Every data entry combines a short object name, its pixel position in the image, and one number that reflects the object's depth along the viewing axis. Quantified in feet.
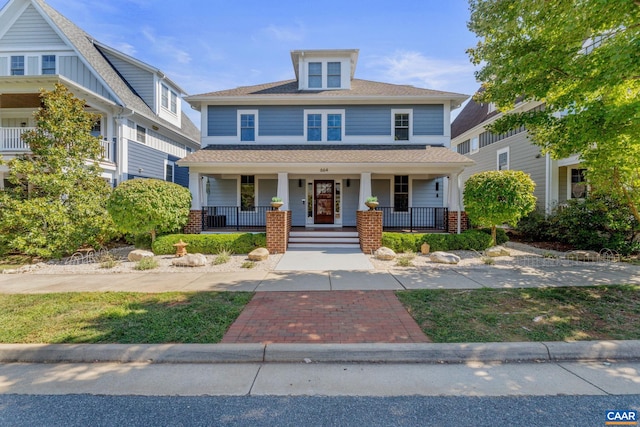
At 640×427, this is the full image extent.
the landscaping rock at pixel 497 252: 29.01
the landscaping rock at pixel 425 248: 31.09
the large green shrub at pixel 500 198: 29.86
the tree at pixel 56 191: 27.09
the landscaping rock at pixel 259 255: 27.89
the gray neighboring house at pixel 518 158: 42.09
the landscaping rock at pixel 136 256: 27.81
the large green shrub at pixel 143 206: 28.25
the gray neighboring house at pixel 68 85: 37.42
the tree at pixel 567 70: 15.89
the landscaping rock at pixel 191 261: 25.81
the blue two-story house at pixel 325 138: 41.09
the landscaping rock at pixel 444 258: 26.14
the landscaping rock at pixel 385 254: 27.85
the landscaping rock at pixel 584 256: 26.72
